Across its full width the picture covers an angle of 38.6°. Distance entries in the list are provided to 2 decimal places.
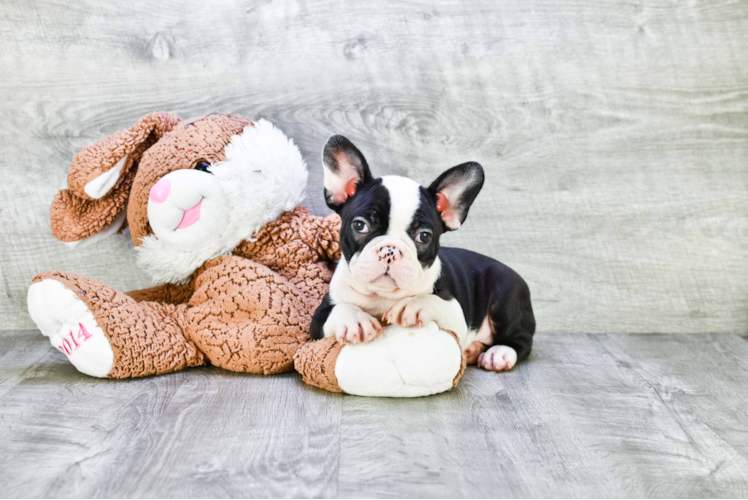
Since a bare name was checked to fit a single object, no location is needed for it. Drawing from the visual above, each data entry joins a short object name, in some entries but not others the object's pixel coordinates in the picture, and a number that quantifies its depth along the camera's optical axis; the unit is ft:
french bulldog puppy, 2.95
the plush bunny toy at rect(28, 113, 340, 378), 3.13
